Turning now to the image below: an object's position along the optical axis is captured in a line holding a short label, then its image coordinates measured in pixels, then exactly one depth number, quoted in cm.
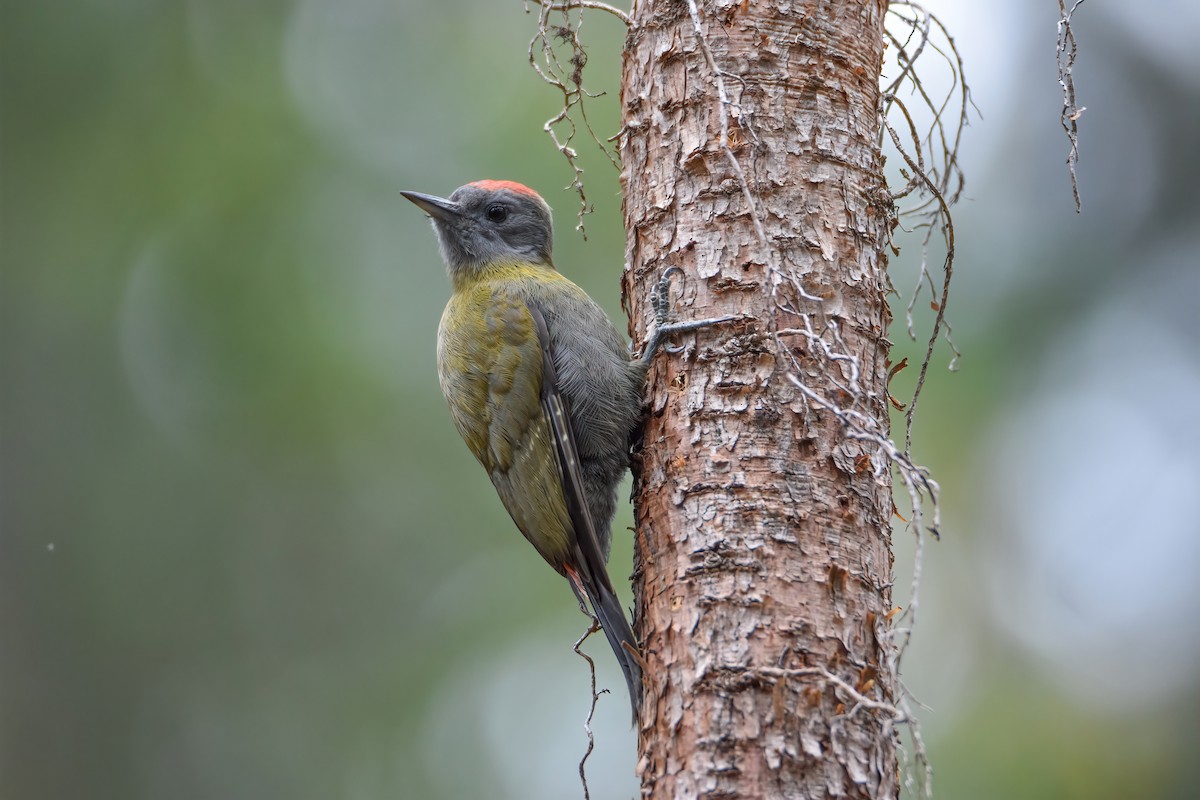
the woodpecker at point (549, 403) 727
